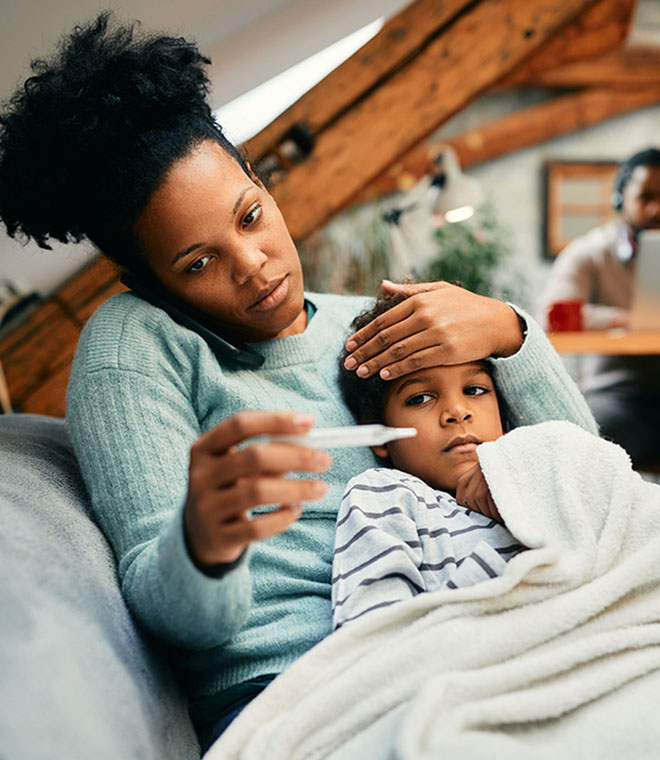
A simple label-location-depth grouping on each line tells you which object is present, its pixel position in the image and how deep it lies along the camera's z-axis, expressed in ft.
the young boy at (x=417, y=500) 2.85
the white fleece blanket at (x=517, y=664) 2.26
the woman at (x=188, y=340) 2.95
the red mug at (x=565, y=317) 9.96
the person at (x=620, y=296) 9.95
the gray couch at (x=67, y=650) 2.13
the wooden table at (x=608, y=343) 8.48
